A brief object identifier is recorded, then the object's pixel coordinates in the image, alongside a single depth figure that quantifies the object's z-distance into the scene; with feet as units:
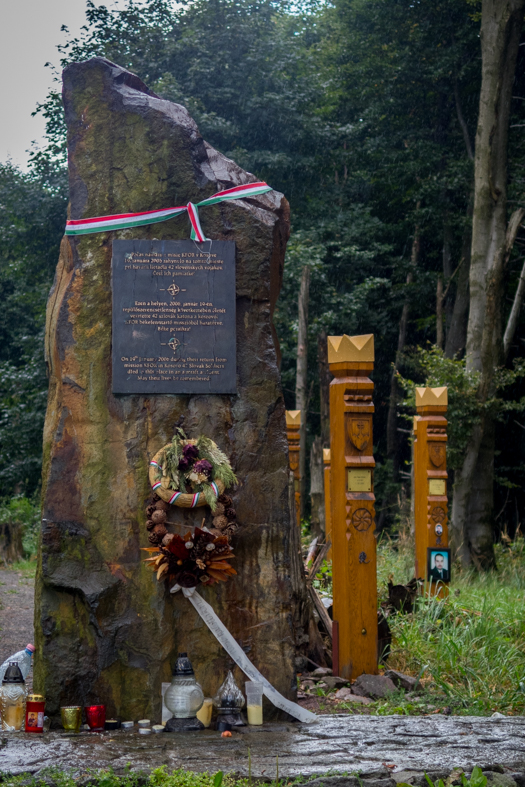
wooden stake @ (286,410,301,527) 37.06
